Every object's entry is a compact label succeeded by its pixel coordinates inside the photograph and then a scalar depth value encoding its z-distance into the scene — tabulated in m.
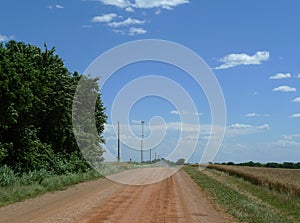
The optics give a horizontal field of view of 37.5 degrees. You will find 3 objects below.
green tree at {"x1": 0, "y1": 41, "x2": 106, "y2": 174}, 22.23
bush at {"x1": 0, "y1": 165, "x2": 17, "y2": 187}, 21.91
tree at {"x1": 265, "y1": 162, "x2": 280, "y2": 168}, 119.24
